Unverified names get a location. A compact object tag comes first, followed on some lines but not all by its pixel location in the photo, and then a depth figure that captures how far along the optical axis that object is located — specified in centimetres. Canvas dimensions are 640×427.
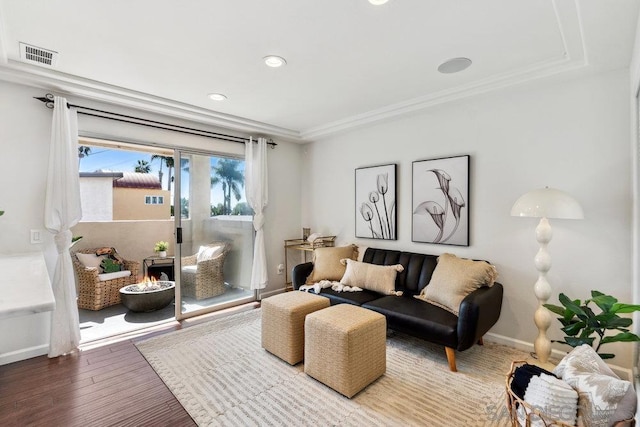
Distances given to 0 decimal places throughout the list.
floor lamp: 220
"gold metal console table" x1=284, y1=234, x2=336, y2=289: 435
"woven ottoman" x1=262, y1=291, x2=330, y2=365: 252
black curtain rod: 274
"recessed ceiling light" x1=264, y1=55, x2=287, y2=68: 232
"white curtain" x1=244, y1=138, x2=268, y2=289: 425
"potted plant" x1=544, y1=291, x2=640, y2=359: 182
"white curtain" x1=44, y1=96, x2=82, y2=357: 272
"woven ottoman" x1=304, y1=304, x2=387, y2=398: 207
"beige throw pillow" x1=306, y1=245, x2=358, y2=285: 360
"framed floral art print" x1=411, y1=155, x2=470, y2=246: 311
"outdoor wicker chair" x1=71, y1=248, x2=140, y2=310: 399
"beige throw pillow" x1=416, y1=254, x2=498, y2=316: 260
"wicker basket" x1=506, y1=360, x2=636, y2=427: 117
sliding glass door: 370
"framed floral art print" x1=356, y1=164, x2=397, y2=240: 374
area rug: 189
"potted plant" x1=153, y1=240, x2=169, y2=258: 533
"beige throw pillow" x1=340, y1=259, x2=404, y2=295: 319
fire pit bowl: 382
